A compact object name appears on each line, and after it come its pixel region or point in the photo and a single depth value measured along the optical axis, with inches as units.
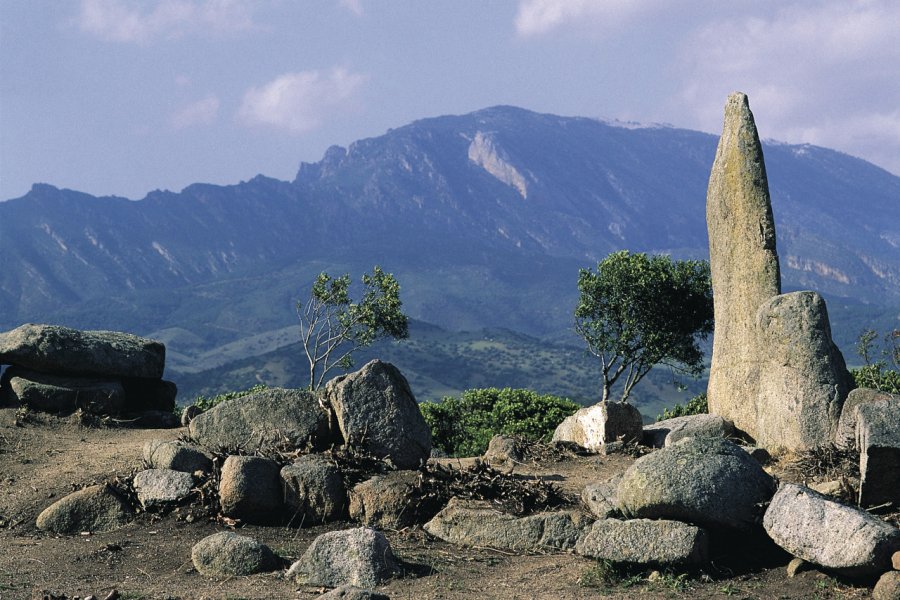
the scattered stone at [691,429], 933.2
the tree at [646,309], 1539.1
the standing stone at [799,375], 826.8
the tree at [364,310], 1631.4
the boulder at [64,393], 967.0
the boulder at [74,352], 992.9
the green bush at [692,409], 1293.1
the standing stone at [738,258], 989.2
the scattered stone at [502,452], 866.1
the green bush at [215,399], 1314.0
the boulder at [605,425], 930.1
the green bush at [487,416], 1239.5
